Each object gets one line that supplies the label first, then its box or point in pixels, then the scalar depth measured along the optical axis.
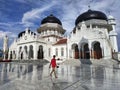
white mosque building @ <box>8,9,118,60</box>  22.71
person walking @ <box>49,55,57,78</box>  6.41
